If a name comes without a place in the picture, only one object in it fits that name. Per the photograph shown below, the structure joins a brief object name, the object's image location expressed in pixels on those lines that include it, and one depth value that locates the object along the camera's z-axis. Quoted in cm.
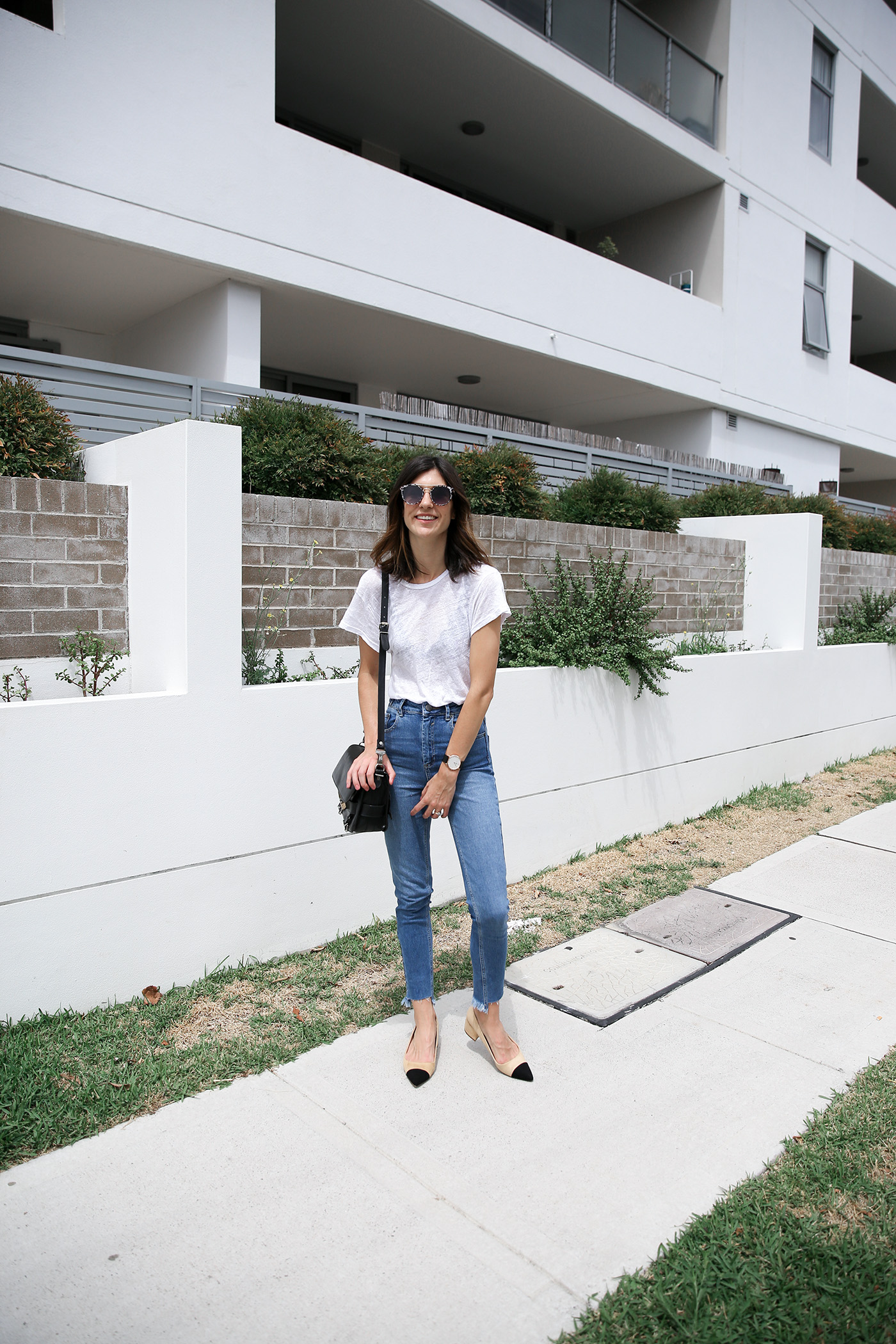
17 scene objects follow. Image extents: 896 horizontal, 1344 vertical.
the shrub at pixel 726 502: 973
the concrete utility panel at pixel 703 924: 407
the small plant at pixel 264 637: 428
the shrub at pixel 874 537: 1130
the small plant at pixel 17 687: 365
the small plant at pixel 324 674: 446
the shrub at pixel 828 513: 1014
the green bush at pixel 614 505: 695
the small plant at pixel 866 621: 905
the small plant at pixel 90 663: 382
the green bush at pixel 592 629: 528
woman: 282
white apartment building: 802
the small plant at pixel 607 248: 1326
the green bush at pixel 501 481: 609
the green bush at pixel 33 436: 406
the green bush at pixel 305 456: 478
